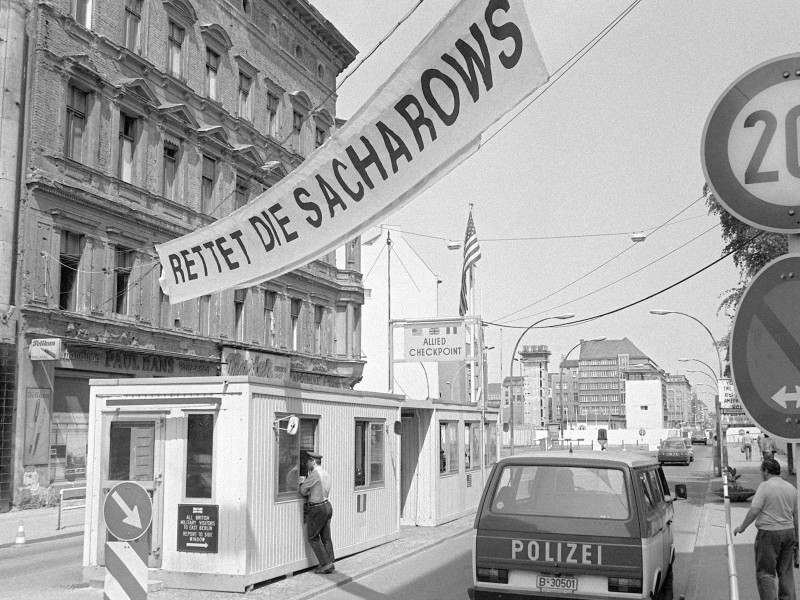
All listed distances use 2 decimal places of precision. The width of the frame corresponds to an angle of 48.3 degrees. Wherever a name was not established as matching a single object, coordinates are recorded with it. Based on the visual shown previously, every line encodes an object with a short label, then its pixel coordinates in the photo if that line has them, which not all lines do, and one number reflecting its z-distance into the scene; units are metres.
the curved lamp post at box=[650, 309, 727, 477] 39.09
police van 8.35
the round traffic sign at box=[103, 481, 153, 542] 7.48
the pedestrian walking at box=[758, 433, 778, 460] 26.02
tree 22.92
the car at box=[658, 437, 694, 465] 52.79
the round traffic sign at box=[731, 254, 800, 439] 2.97
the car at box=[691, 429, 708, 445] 99.20
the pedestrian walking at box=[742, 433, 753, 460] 58.78
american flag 34.00
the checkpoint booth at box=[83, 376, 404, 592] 11.76
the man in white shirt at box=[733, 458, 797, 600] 8.70
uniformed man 13.09
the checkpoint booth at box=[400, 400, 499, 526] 19.86
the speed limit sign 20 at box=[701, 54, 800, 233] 3.16
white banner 6.03
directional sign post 7.42
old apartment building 23.97
